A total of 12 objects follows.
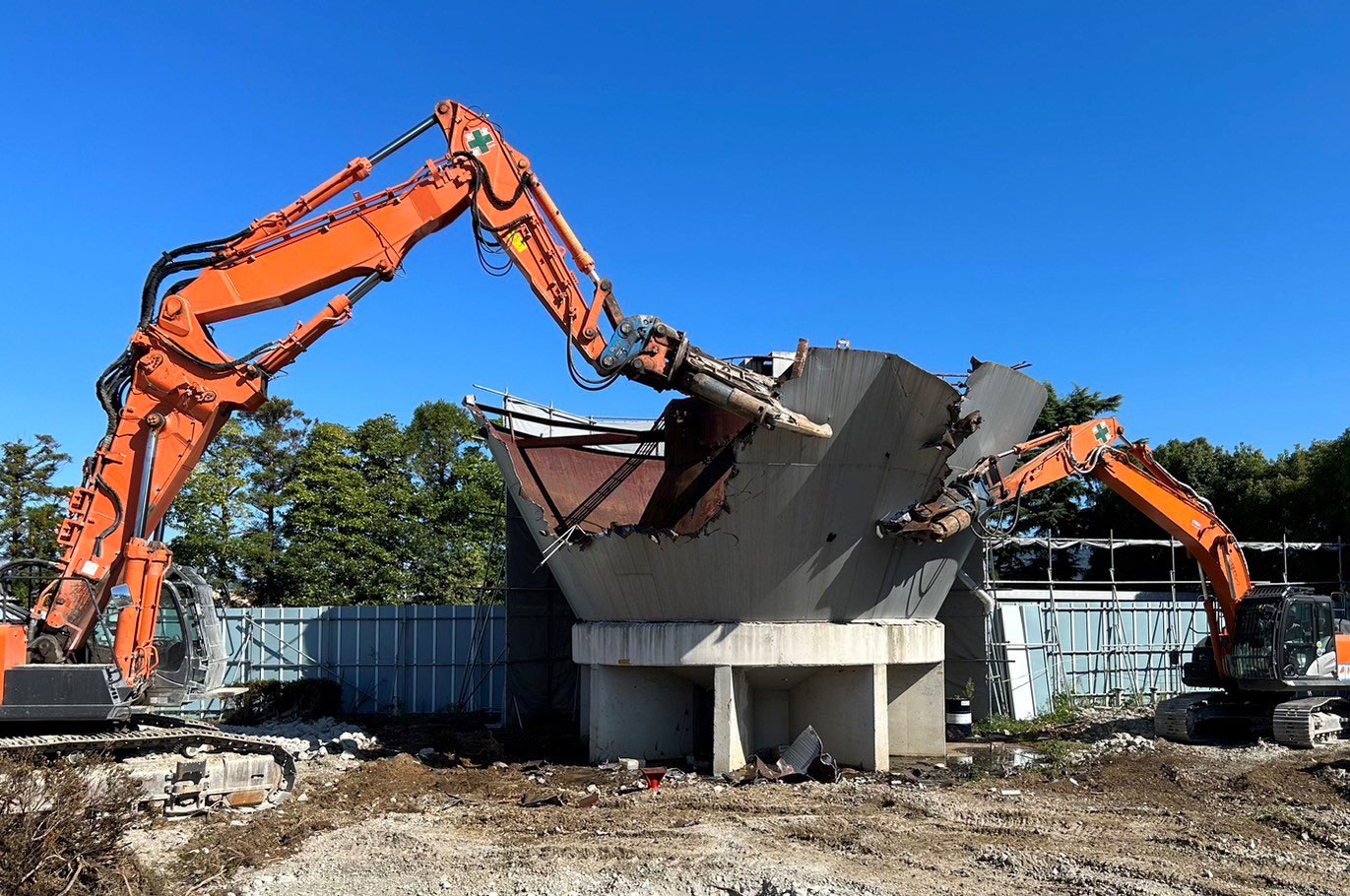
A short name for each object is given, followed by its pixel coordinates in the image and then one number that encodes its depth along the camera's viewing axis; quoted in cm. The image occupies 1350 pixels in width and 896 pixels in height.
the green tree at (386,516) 3453
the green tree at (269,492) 3438
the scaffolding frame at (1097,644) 2358
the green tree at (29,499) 3225
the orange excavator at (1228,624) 1841
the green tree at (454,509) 3538
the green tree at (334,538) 3416
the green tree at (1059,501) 4097
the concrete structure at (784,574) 1550
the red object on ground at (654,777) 1480
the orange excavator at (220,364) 1335
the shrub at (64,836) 762
